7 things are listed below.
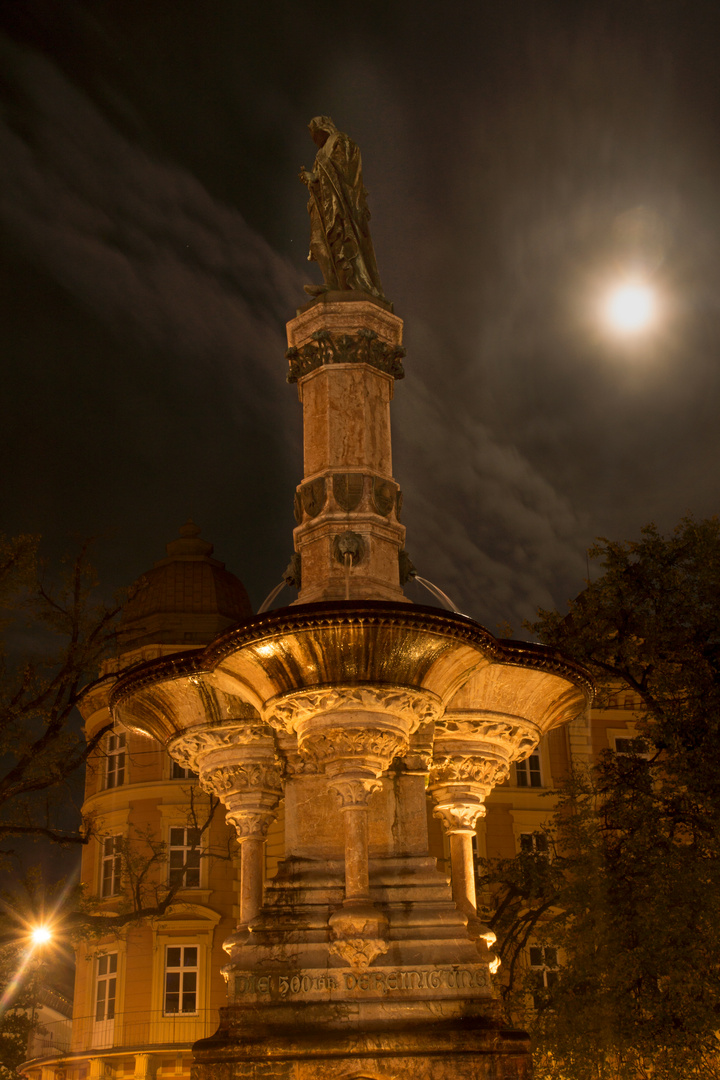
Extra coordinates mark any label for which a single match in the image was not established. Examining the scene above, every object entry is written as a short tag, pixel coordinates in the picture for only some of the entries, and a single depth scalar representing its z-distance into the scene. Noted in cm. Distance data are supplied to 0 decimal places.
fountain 966
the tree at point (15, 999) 1986
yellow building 3089
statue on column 1387
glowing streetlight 1817
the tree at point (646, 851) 1534
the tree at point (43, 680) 1670
